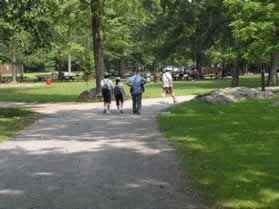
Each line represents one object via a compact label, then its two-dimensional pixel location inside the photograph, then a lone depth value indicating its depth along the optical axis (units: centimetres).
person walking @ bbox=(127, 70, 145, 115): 2022
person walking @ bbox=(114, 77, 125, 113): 2086
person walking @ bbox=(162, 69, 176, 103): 2573
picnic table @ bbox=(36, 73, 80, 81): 6894
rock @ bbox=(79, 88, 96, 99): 2977
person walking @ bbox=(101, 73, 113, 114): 2109
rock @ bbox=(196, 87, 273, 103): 2323
